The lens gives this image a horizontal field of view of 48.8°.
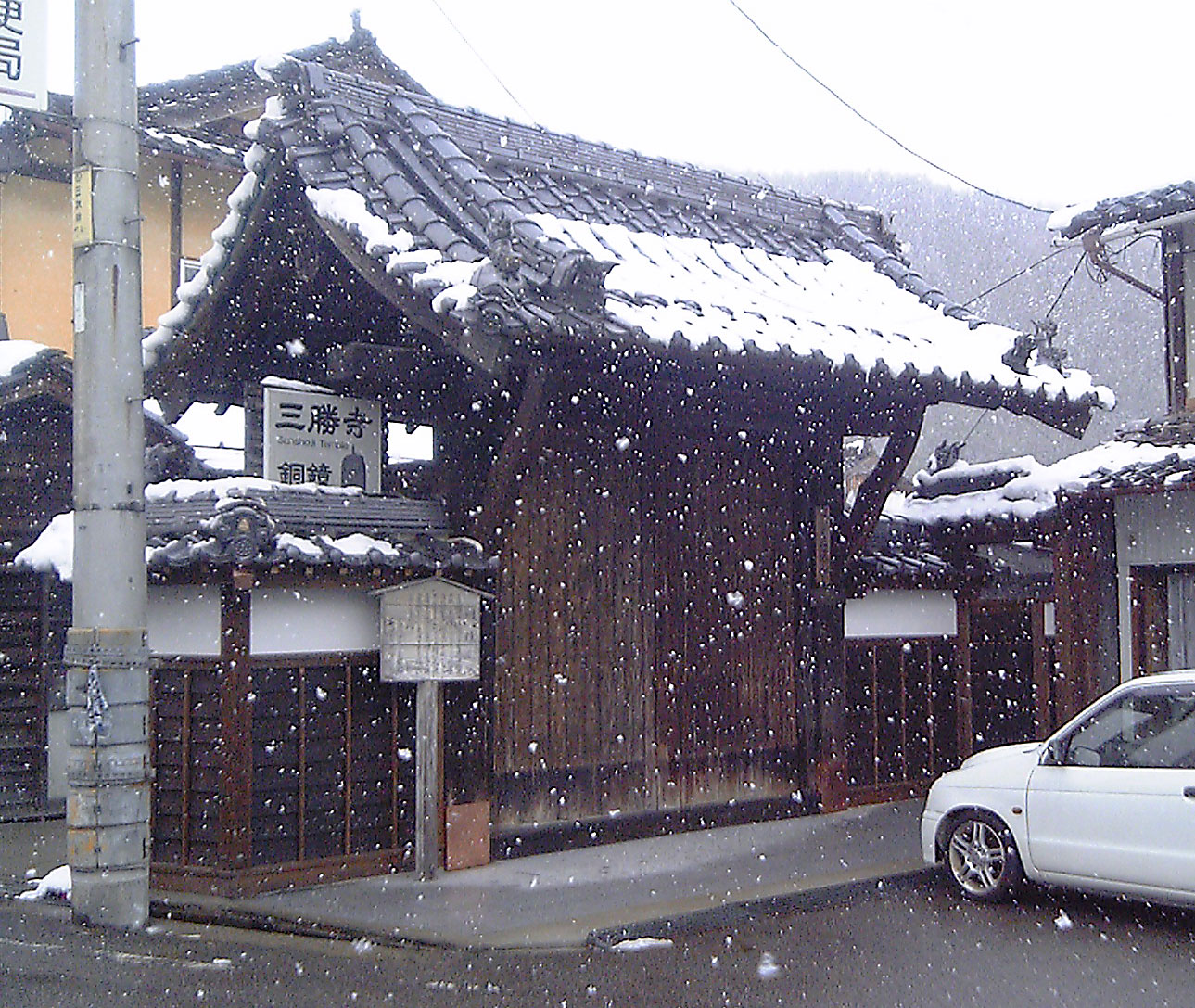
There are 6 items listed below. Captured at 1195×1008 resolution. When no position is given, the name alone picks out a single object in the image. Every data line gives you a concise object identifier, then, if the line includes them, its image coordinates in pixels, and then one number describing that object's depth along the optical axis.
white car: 8.16
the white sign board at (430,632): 9.55
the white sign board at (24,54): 8.33
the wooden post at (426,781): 9.62
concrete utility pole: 7.87
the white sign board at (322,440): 9.99
